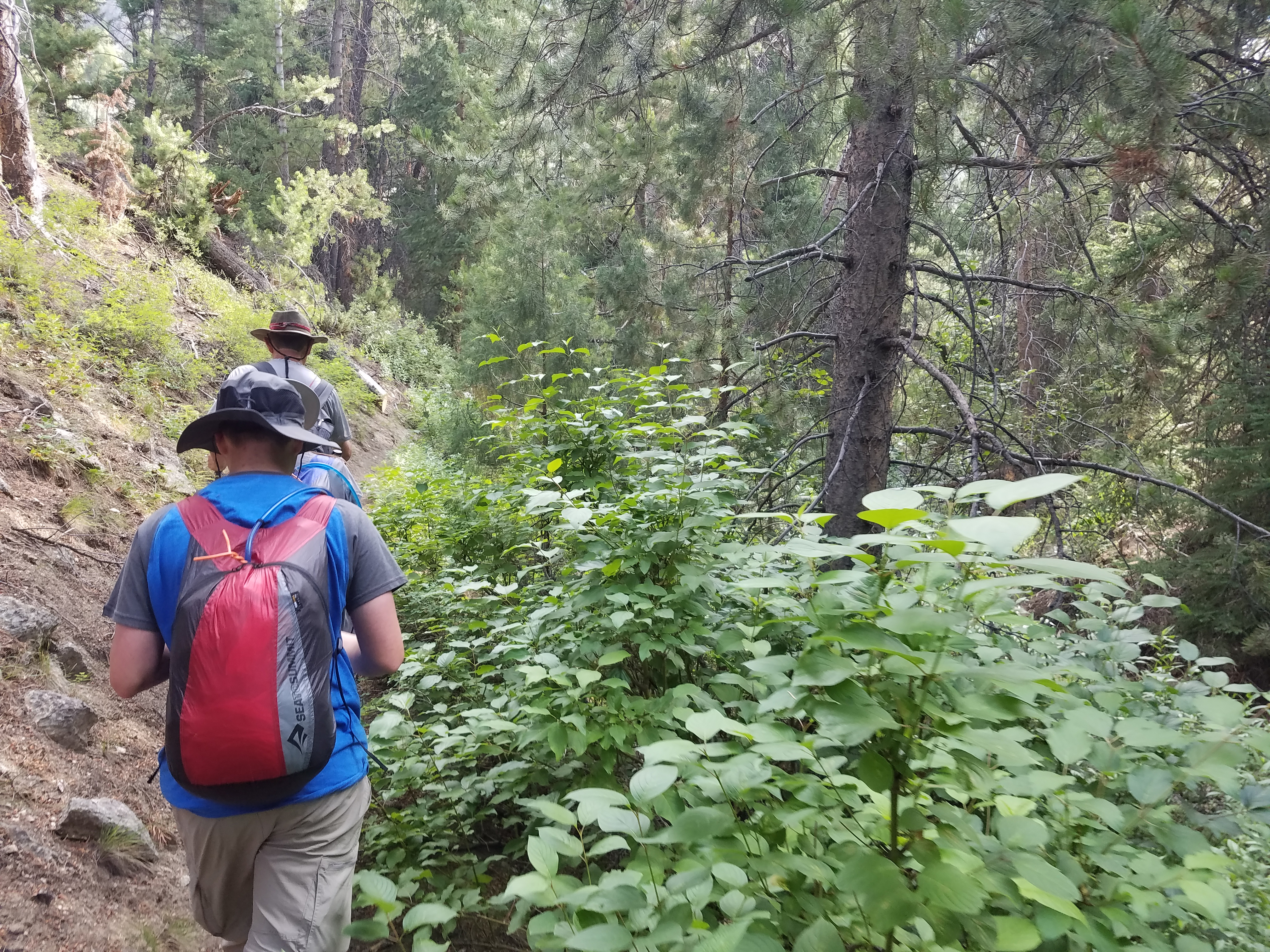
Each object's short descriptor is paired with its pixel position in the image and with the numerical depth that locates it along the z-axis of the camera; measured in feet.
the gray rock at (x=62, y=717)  9.92
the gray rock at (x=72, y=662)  11.34
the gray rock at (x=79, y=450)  16.28
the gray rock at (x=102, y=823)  8.57
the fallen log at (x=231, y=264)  41.06
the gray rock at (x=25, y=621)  10.79
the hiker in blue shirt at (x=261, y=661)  4.90
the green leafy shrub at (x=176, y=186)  37.81
